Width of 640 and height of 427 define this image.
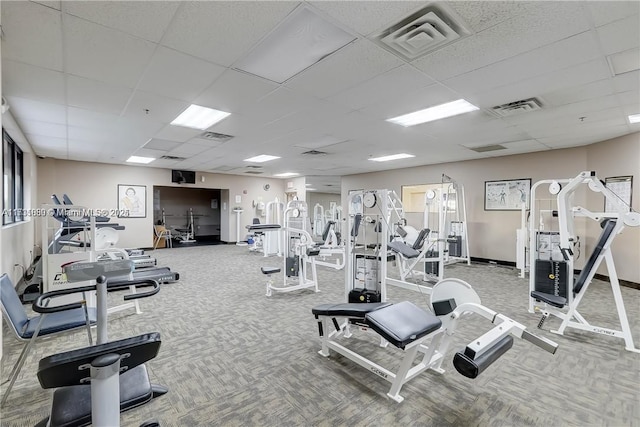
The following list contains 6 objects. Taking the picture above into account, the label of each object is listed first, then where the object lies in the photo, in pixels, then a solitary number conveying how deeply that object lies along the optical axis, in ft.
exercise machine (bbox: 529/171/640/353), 9.55
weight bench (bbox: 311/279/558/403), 5.40
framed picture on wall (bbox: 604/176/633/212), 15.83
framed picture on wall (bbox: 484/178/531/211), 21.38
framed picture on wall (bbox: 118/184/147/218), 28.04
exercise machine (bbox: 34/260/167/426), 3.34
